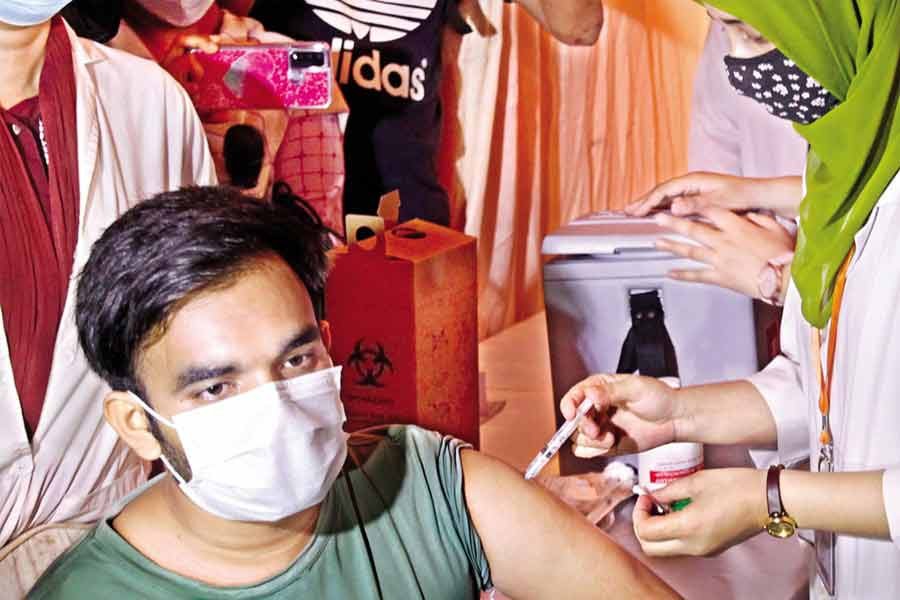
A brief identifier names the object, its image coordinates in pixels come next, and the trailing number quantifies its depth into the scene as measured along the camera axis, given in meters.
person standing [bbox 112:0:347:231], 2.13
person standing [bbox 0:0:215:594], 1.91
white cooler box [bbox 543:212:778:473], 2.45
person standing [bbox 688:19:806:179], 2.40
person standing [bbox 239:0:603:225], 2.32
